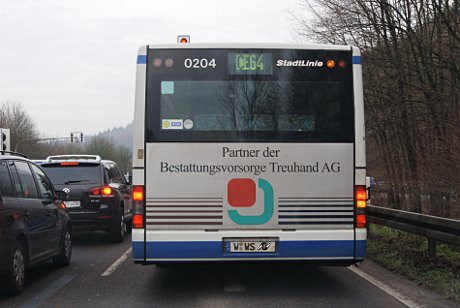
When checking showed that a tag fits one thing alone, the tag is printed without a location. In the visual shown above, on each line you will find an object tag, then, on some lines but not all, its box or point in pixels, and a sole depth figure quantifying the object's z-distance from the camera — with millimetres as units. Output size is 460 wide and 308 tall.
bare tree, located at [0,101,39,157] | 63034
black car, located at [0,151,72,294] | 6793
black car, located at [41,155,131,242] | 12125
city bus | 6676
